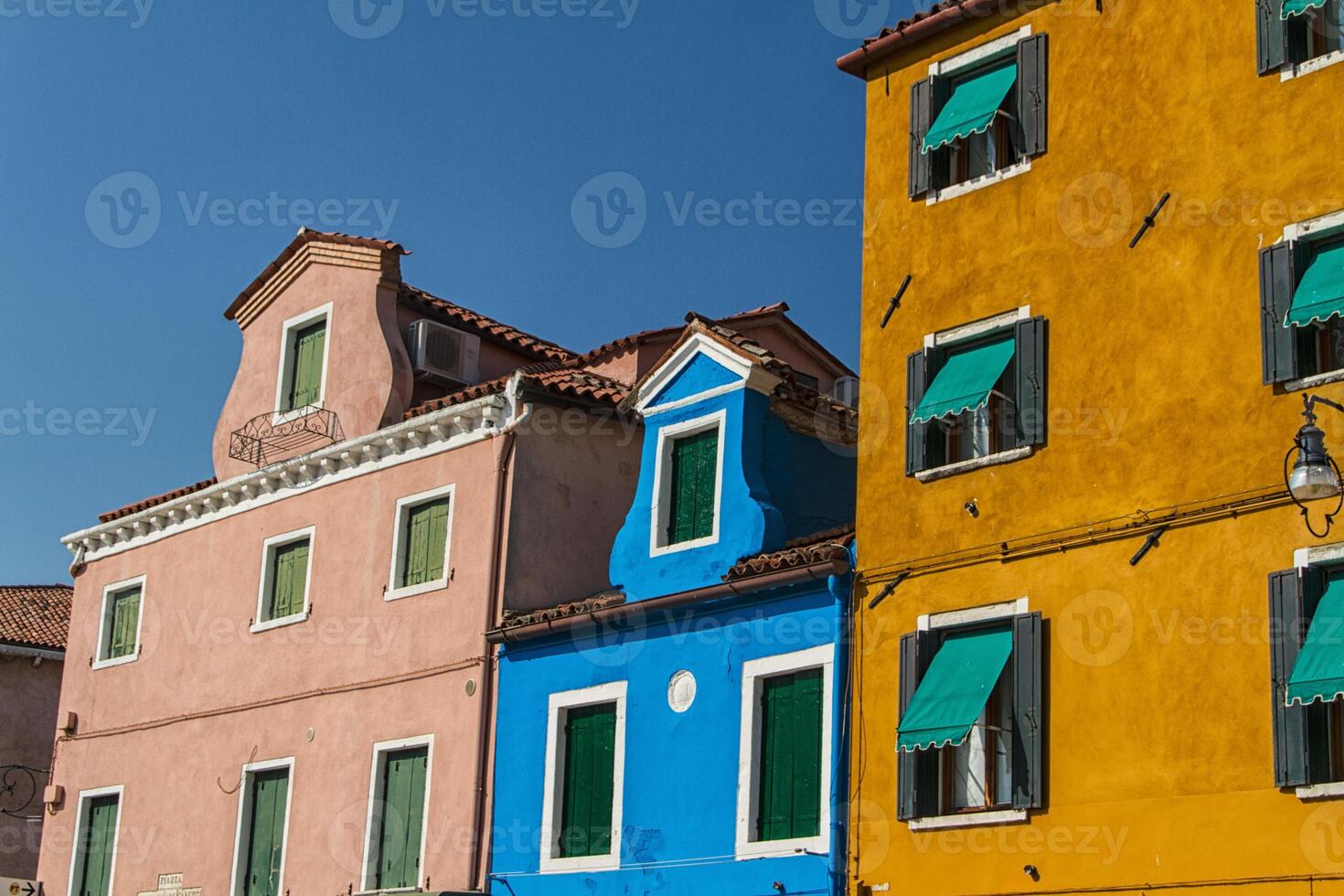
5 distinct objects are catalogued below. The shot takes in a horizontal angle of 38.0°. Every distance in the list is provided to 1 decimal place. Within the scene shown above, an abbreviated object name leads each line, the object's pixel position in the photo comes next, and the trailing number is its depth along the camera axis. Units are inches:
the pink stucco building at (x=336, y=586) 920.3
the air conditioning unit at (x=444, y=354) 1031.6
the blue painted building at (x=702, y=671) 751.7
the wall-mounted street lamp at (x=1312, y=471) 544.7
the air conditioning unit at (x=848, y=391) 984.9
